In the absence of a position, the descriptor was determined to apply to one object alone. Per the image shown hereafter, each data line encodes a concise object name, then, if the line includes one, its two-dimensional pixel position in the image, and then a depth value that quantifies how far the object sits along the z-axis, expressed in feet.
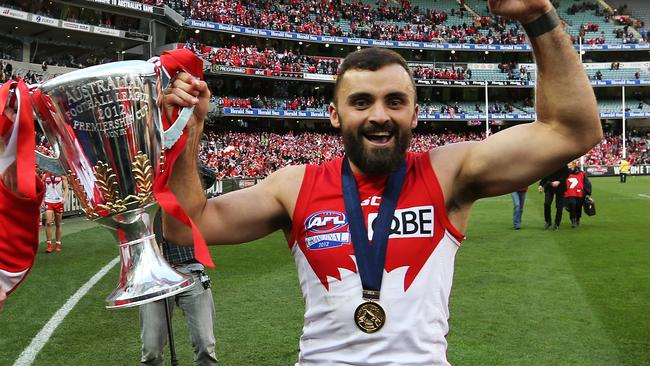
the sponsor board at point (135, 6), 121.29
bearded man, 6.75
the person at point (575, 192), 47.06
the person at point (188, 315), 14.07
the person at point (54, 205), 40.54
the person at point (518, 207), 47.50
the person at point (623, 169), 111.45
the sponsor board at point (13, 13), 104.67
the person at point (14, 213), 5.82
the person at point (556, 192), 46.39
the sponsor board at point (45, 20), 110.73
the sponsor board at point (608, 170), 143.74
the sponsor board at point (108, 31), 123.13
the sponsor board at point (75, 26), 116.67
